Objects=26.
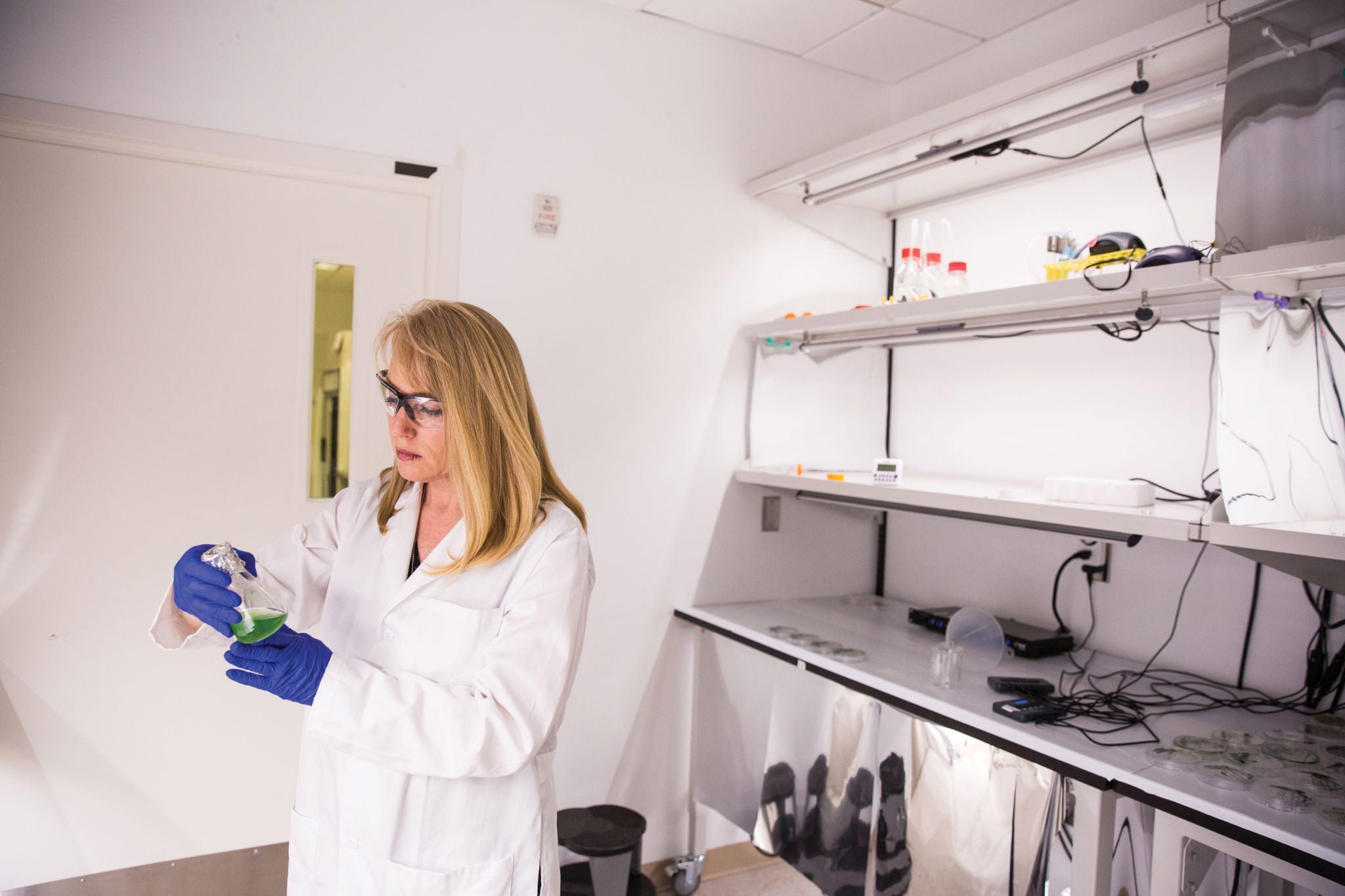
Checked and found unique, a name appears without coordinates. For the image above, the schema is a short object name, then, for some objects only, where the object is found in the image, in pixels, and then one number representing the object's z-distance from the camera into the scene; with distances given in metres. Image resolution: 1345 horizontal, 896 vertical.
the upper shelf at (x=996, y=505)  1.61
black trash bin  2.19
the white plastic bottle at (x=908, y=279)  2.26
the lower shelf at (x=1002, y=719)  1.30
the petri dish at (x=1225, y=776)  1.43
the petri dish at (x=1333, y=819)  1.28
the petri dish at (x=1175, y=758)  1.51
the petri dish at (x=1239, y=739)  1.60
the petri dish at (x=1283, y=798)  1.34
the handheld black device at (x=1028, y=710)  1.70
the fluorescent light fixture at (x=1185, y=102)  1.68
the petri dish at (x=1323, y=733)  1.65
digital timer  2.29
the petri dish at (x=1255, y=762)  1.48
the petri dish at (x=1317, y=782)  1.39
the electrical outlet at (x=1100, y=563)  2.25
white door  1.89
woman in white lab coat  1.19
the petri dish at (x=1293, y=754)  1.51
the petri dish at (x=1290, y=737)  1.61
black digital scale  2.19
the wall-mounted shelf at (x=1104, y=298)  1.39
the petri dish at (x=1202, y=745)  1.56
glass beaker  1.94
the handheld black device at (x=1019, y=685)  1.85
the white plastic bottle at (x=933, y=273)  2.31
